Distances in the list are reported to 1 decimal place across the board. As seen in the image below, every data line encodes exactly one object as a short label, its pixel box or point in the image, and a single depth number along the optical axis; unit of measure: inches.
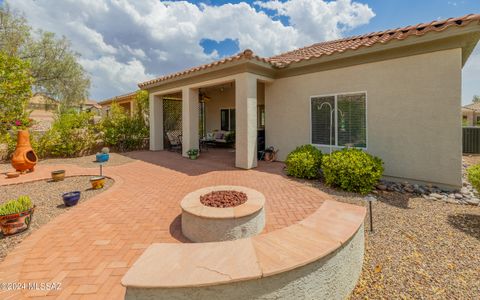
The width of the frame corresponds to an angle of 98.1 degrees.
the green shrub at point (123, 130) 508.1
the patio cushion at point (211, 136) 593.7
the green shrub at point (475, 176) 170.2
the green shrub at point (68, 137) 427.2
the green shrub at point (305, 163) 265.6
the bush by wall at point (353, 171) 218.8
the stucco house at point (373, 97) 221.3
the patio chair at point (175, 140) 509.0
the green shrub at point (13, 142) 372.4
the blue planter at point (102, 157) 379.8
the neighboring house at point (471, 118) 952.2
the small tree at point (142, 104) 556.7
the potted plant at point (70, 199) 191.1
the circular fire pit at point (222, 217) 125.9
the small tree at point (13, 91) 323.0
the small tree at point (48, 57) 657.0
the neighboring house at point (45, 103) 849.5
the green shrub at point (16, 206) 140.7
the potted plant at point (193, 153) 410.3
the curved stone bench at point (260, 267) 72.1
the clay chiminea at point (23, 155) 306.8
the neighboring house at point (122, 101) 720.4
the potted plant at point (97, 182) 241.8
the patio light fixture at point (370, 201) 146.6
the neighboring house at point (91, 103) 987.8
